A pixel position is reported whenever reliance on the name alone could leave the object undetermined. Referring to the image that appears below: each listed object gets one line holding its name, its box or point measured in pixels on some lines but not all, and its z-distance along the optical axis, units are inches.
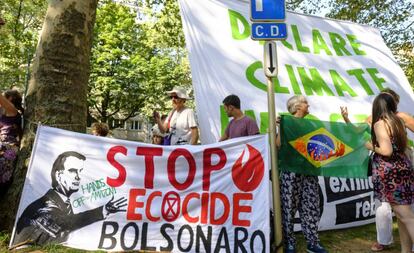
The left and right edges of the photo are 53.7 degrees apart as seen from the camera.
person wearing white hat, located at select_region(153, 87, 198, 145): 228.5
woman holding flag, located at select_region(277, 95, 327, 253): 181.5
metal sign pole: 168.9
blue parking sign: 169.6
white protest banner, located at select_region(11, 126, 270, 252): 167.0
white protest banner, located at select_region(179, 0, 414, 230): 228.4
